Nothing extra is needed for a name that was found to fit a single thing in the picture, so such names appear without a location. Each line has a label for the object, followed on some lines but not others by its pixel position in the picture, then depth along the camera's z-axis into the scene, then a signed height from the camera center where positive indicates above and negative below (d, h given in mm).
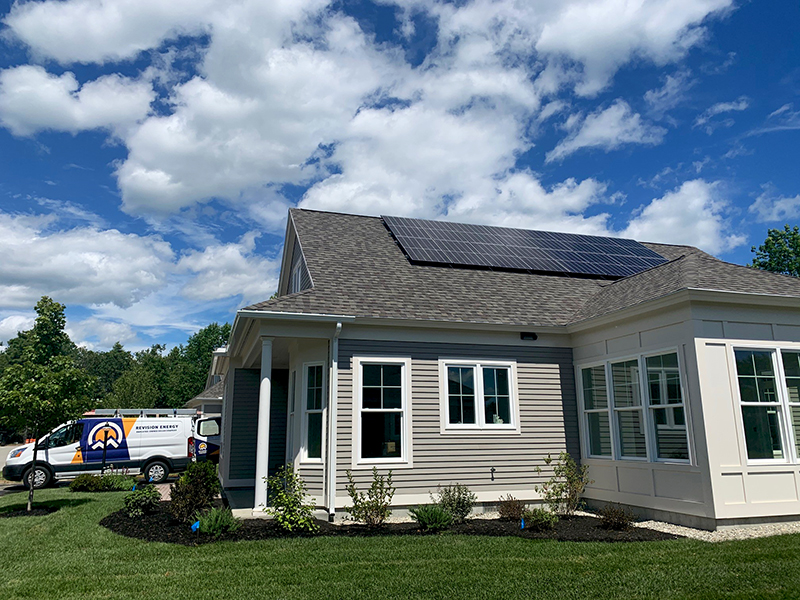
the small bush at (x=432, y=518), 8484 -1401
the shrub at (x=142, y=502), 9758 -1285
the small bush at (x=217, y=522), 7953 -1352
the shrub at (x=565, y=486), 9977 -1118
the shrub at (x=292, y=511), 8398 -1274
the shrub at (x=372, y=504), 8797 -1239
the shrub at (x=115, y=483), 15455 -1552
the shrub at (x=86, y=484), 15172 -1503
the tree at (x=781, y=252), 35188 +10764
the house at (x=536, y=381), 8719 +768
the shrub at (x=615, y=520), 8305 -1415
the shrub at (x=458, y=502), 9516 -1304
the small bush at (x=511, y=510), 9305 -1416
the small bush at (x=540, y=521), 8508 -1449
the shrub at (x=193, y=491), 9102 -1083
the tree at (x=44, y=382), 10969 +909
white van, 17125 -680
